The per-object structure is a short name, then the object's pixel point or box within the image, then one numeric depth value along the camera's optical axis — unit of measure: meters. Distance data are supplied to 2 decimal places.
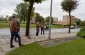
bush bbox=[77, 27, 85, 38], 5.83
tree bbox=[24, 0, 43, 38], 6.70
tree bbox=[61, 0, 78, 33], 9.77
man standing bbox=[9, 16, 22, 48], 4.59
